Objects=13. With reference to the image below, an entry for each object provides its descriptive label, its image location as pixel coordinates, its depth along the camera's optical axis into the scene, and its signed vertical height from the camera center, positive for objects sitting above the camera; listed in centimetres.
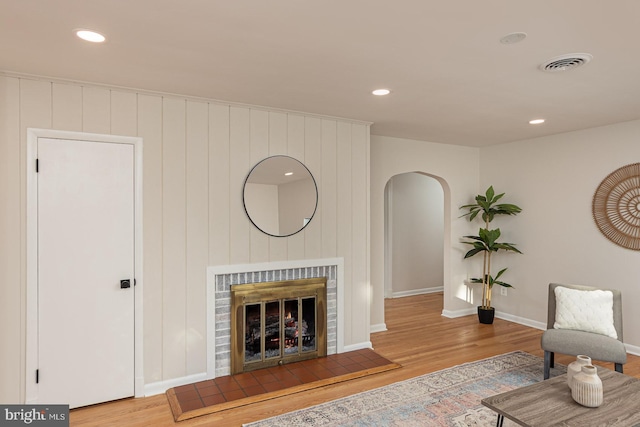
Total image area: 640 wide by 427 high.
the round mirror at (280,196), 347 +17
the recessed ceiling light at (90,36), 203 +95
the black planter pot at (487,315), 509 -133
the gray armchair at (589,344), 300 -105
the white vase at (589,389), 214 -97
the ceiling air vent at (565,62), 232 +94
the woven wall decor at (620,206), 396 +7
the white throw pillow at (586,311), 319 -83
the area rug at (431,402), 268 -143
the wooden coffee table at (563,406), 204 -108
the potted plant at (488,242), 501 -39
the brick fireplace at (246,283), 332 -71
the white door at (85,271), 276 -41
